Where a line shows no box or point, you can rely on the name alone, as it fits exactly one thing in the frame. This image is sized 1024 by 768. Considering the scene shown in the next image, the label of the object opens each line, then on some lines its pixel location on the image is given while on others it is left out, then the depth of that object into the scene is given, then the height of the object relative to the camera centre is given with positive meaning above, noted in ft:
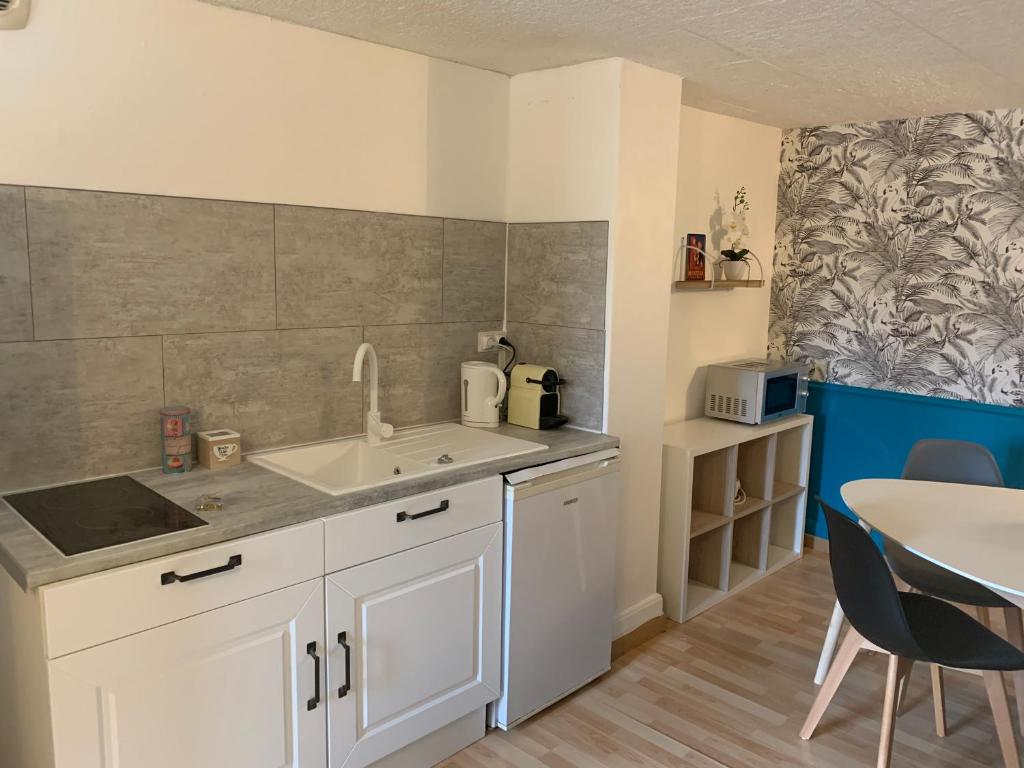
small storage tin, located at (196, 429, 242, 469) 7.63 -1.70
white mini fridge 8.48 -3.36
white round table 6.64 -2.28
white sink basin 8.23 -1.90
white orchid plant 12.57 +0.84
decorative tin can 7.36 -1.55
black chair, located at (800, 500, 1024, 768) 6.94 -3.14
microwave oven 12.39 -1.70
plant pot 12.53 +0.18
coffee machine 9.75 -1.47
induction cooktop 5.82 -1.92
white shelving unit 11.14 -3.47
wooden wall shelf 11.94 -0.05
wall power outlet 10.41 -0.83
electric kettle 9.78 -1.41
